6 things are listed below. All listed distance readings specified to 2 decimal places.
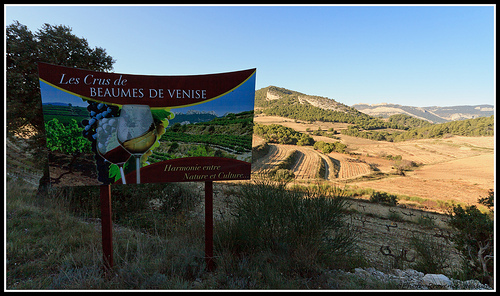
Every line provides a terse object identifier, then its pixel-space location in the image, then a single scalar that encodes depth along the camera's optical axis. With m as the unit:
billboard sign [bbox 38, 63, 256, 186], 2.99
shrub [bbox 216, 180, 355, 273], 3.54
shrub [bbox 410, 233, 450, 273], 5.59
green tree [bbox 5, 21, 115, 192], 7.13
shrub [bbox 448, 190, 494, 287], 5.22
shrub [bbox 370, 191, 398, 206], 24.02
